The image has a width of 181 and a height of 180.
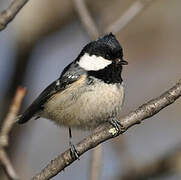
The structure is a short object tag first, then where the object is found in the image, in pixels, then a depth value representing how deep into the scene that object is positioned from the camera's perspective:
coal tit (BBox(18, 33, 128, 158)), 6.66
